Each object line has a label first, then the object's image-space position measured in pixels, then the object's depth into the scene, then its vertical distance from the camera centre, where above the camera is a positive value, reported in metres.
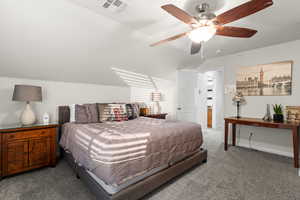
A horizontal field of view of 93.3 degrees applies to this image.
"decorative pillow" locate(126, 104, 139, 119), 3.19 -0.28
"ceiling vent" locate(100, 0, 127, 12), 1.82 +1.24
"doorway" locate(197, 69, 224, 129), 5.60 -0.02
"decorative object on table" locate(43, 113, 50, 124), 2.46 -0.35
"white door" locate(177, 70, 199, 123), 4.41 +0.13
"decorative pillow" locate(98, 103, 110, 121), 2.78 -0.27
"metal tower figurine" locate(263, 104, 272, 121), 3.07 -0.36
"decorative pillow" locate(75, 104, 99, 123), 2.60 -0.29
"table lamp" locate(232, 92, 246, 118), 3.52 -0.01
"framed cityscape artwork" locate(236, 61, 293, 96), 3.06 +0.48
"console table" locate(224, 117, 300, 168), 2.45 -0.48
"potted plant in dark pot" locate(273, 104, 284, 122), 2.83 -0.27
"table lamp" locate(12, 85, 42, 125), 2.16 +0.03
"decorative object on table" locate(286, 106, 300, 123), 2.85 -0.28
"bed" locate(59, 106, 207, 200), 1.40 -0.67
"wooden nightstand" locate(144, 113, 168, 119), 3.86 -0.47
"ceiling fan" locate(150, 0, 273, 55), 1.37 +0.89
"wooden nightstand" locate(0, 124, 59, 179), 1.96 -0.74
